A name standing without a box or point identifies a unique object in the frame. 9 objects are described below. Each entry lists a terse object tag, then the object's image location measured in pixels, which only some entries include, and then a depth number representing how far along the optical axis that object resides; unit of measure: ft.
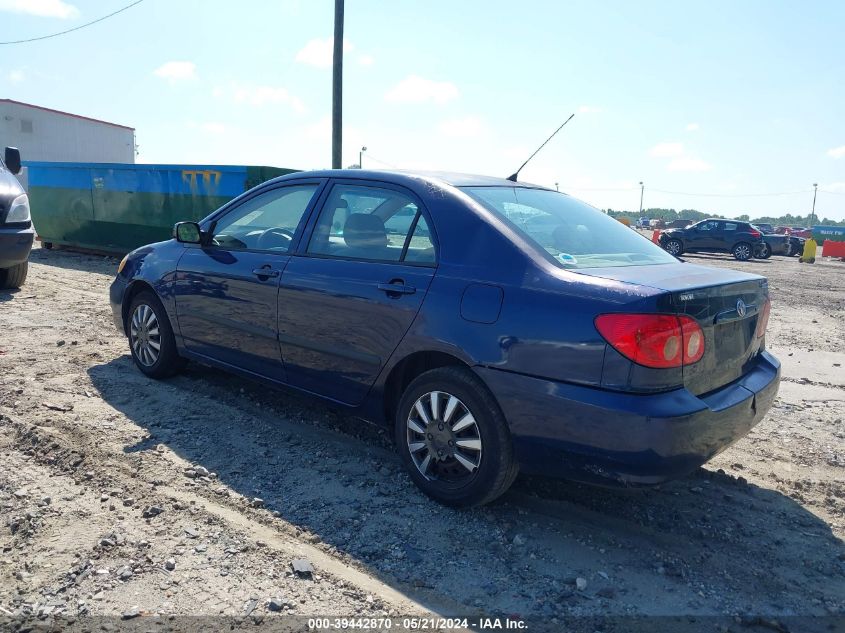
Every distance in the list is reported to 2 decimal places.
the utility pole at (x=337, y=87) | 44.24
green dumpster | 37.04
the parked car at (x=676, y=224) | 175.59
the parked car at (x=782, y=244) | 91.26
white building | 106.93
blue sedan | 9.06
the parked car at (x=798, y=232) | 156.94
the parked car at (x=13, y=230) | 26.66
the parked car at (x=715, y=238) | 85.56
